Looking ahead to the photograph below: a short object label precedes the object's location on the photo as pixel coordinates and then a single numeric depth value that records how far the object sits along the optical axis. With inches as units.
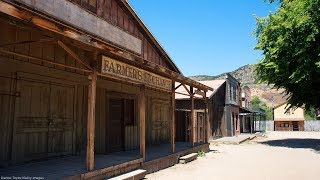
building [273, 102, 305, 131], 1872.3
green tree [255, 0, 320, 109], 560.0
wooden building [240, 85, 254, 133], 1211.6
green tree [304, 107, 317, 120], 2444.6
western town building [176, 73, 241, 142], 658.6
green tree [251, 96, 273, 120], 2714.0
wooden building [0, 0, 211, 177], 211.0
